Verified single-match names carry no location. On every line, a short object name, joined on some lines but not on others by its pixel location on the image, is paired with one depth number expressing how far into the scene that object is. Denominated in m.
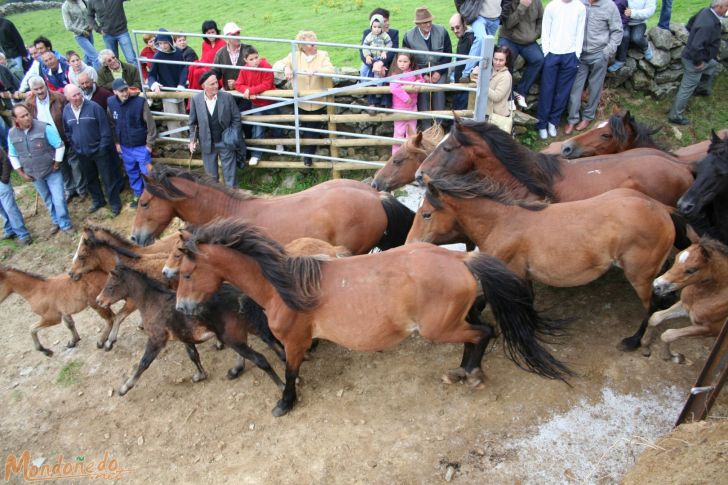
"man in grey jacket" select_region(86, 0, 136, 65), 10.92
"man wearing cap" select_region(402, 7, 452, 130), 8.61
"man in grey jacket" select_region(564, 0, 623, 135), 8.65
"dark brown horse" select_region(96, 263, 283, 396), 5.48
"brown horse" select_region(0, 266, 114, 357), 6.54
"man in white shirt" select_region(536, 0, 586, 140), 8.42
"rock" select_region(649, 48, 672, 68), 9.64
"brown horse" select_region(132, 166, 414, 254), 6.14
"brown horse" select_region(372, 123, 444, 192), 7.09
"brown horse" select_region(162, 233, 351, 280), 4.95
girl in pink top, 8.47
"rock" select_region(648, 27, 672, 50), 9.59
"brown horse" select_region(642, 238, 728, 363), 4.74
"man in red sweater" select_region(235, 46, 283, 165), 8.90
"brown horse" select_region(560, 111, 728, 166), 7.02
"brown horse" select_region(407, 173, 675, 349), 5.12
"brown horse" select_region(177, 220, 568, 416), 4.67
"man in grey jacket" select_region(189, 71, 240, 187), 8.56
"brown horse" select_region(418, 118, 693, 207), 6.02
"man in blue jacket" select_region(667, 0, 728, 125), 8.76
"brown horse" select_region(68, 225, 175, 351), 5.99
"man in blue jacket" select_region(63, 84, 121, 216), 8.87
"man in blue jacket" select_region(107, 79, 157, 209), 8.96
